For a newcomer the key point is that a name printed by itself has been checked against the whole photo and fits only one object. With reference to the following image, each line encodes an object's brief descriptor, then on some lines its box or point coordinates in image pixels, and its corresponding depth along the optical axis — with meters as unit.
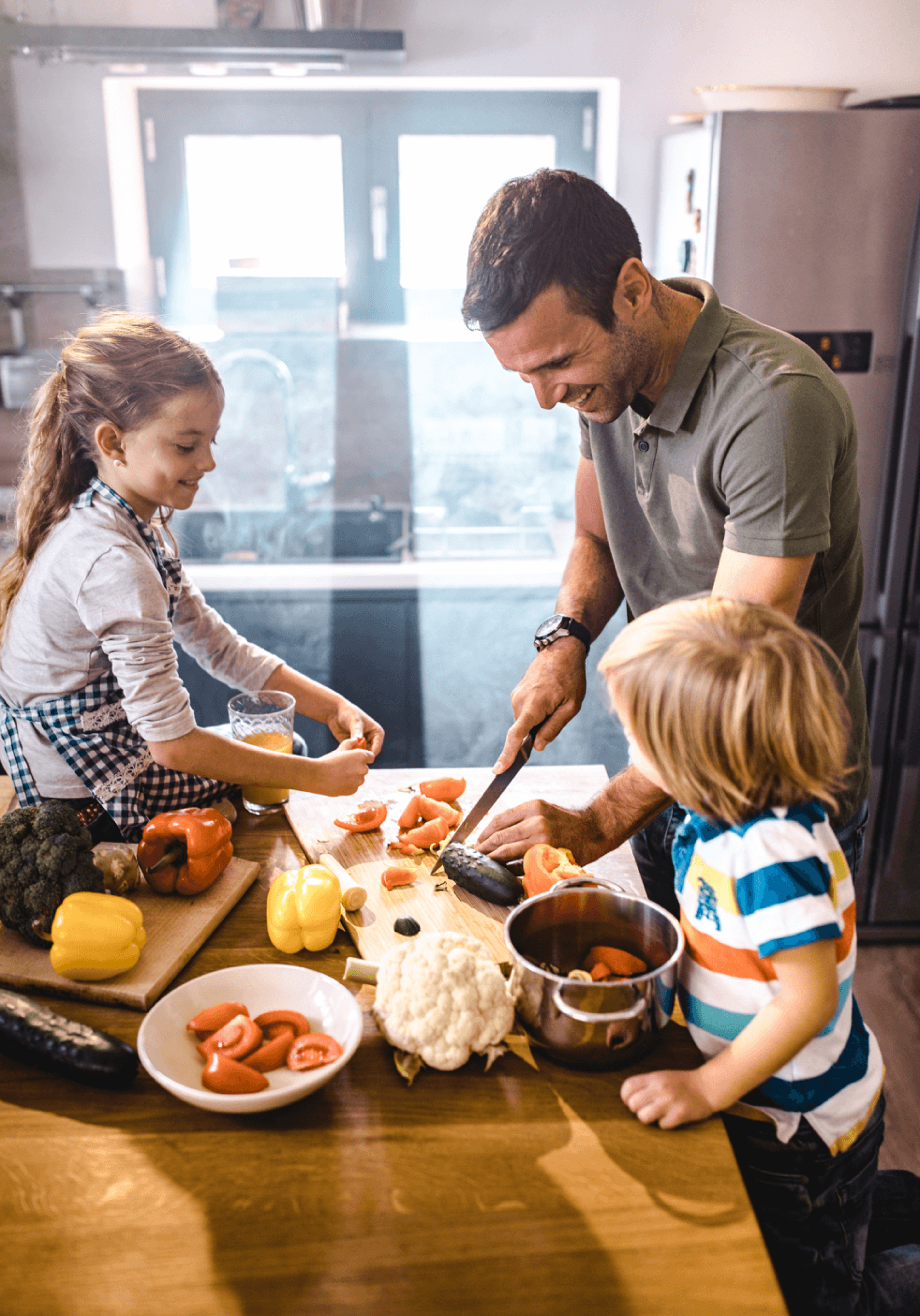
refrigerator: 2.28
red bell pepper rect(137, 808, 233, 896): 1.15
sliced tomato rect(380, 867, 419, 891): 1.19
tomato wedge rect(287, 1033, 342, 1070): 0.88
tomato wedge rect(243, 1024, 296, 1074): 0.88
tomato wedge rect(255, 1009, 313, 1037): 0.92
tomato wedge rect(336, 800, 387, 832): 1.33
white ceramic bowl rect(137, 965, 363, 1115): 0.82
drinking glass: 1.45
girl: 1.30
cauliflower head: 0.89
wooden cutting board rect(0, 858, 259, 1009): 0.99
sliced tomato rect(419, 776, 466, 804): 1.41
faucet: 3.19
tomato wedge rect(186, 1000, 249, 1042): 0.91
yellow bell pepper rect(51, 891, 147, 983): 0.98
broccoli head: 1.04
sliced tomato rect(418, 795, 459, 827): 1.34
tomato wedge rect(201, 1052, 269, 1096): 0.84
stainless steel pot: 0.86
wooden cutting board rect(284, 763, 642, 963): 1.12
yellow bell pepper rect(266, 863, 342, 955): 1.07
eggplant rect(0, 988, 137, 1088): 0.87
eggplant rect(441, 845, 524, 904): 1.15
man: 1.19
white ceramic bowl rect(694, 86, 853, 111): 2.28
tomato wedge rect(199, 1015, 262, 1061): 0.88
